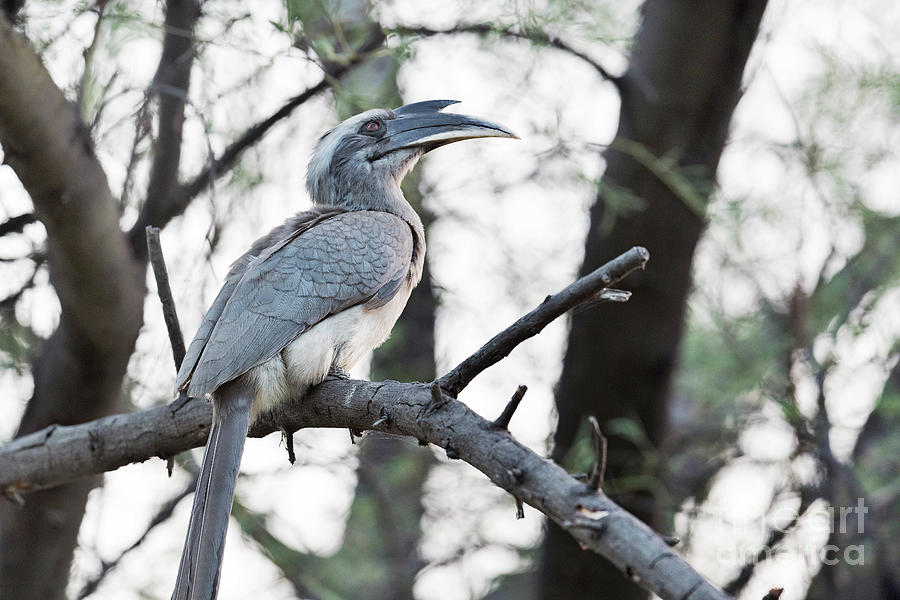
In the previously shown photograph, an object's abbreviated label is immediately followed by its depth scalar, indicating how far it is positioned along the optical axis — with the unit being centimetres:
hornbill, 559
